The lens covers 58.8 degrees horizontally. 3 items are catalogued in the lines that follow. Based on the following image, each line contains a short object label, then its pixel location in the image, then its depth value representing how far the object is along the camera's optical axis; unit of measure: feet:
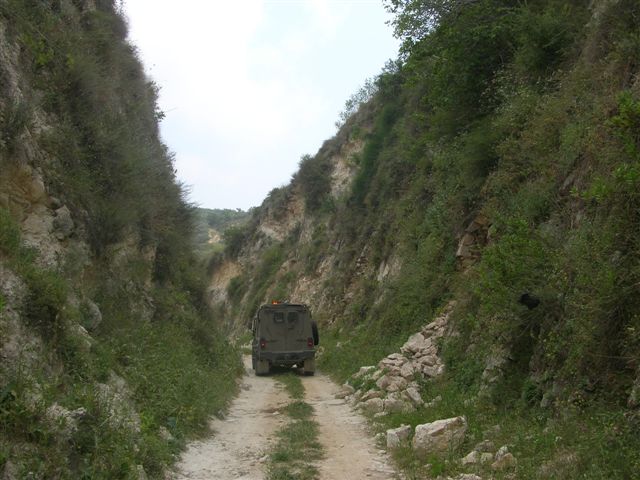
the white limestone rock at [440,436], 23.11
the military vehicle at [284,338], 58.08
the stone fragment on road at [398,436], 25.48
